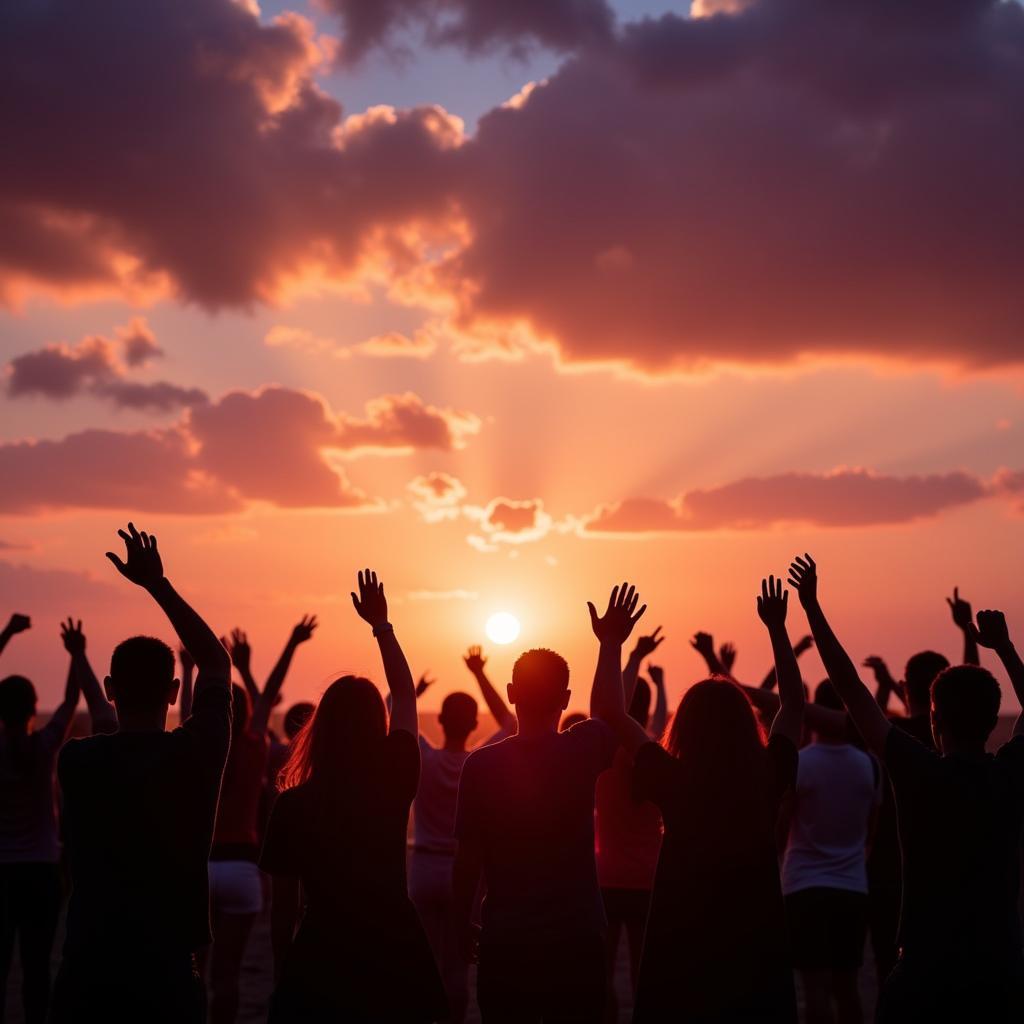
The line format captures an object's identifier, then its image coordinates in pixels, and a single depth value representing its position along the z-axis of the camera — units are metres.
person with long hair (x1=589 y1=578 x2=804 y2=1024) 5.37
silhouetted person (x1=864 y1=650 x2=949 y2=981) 7.70
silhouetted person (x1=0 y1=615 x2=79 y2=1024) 8.90
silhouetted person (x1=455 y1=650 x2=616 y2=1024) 5.84
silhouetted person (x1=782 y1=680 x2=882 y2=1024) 8.84
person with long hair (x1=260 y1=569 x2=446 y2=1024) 5.46
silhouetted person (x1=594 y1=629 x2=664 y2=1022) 8.70
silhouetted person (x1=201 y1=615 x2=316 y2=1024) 9.14
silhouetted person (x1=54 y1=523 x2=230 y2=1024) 5.05
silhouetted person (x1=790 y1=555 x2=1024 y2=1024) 5.17
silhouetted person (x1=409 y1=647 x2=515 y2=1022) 10.09
